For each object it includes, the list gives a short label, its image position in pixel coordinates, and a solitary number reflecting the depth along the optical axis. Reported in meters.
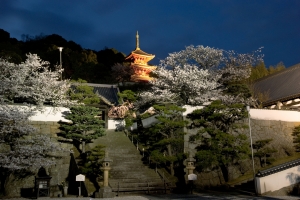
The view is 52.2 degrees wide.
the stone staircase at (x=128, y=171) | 12.94
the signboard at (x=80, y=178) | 11.81
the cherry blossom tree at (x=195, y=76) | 21.48
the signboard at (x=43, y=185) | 12.37
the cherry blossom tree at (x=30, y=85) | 16.39
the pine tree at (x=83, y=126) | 16.80
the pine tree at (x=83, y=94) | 20.64
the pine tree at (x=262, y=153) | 15.36
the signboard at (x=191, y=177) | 12.41
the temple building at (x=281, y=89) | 22.00
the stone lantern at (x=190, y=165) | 13.34
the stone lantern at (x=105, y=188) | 11.62
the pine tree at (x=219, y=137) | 14.40
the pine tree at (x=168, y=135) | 14.42
